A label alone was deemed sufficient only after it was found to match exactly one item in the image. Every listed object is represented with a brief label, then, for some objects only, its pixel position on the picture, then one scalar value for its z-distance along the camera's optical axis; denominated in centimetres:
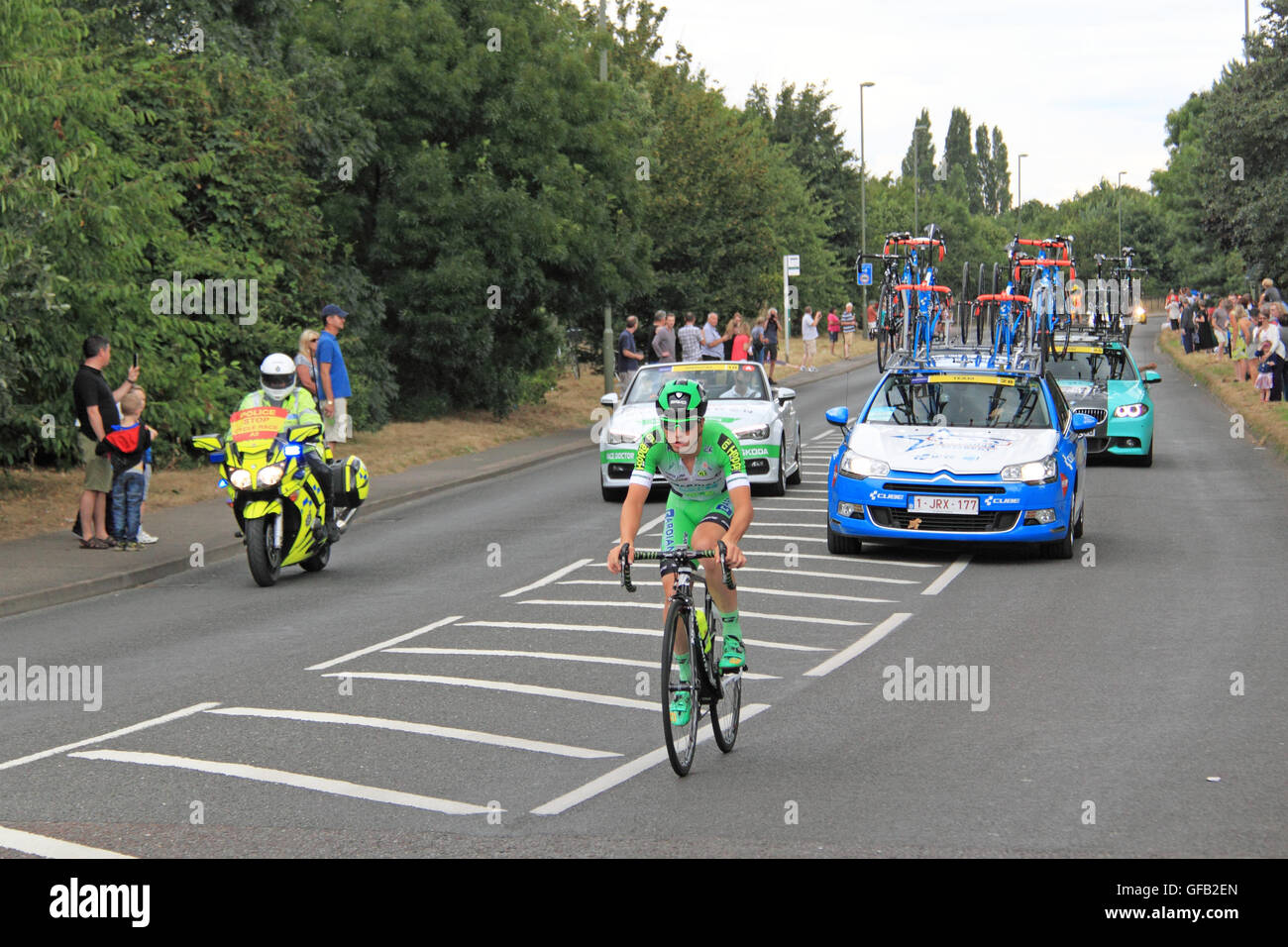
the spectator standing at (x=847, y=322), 6162
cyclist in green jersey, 775
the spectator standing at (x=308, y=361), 2027
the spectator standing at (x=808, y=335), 5032
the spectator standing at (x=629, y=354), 3512
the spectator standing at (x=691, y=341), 3325
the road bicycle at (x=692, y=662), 741
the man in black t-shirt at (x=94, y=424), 1584
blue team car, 1423
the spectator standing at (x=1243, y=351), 3581
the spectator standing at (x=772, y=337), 3984
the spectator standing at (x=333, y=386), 2109
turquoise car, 2241
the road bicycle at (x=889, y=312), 2178
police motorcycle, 1395
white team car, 1959
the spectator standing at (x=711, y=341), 3341
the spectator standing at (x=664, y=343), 3475
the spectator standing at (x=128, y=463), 1584
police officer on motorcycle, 1433
